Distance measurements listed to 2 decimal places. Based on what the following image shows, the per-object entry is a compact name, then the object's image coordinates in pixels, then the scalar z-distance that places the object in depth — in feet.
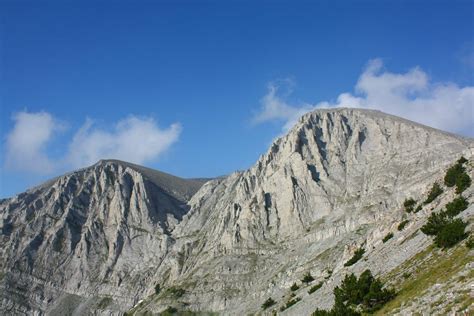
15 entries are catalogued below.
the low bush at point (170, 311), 622.09
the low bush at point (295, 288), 363.56
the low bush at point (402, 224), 208.68
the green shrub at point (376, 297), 131.23
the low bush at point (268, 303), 419.33
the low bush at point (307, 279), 345.33
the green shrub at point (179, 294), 648.79
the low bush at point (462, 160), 235.40
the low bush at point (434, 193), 220.02
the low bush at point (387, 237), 211.94
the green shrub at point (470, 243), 120.16
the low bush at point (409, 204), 255.06
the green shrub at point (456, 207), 160.97
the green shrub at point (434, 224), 153.48
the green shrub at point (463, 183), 186.19
